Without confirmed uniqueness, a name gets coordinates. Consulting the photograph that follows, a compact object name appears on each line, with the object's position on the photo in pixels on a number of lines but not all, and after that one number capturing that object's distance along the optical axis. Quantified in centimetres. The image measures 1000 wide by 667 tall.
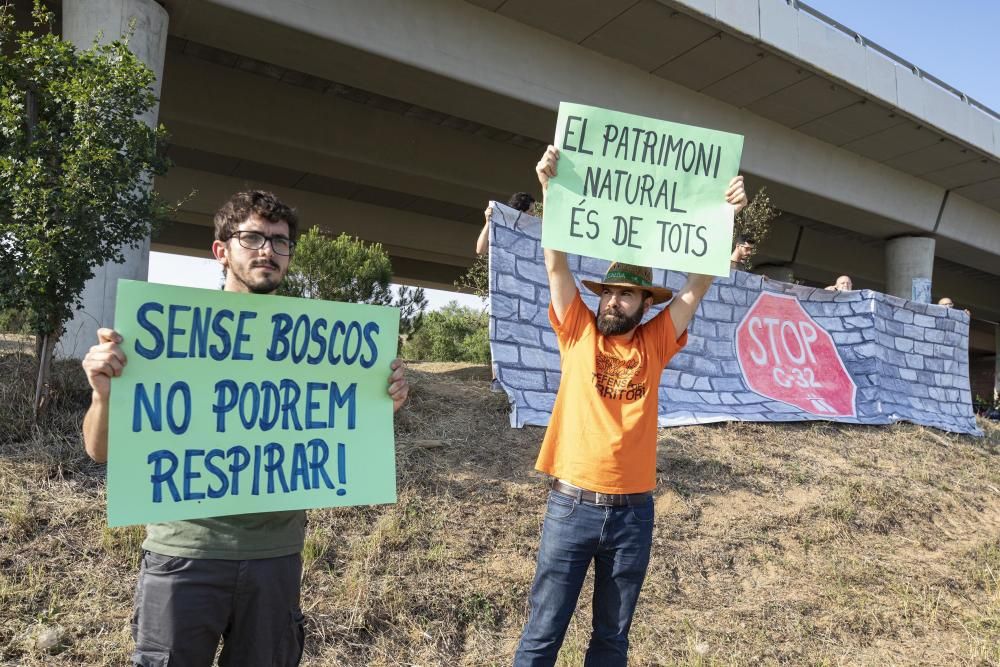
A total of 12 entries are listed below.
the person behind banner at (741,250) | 735
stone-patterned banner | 649
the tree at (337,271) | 809
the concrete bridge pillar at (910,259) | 1898
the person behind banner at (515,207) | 667
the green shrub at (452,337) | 1311
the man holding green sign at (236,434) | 202
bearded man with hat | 280
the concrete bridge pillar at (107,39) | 693
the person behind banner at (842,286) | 895
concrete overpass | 1041
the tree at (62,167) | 474
